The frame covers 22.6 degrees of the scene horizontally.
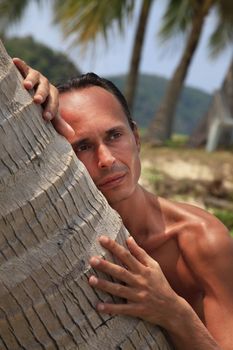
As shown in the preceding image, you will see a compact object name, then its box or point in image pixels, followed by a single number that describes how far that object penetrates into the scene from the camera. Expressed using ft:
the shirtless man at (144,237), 6.05
